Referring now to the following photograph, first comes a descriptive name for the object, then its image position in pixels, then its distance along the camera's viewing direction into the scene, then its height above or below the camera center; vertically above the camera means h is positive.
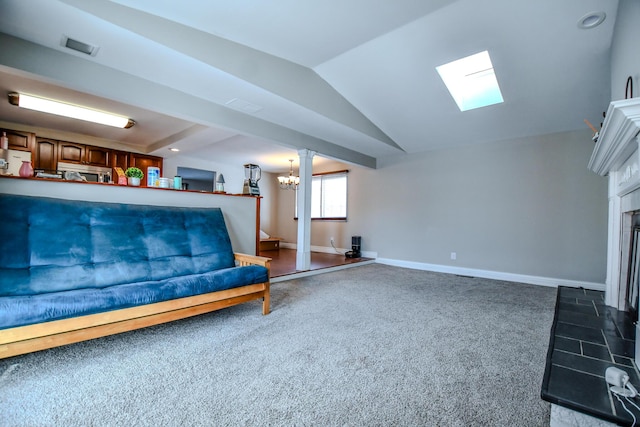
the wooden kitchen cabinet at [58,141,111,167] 4.77 +1.00
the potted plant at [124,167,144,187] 2.87 +0.36
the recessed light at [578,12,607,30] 2.34 +1.73
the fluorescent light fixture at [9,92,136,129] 3.46 +1.34
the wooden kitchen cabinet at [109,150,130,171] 5.30 +1.00
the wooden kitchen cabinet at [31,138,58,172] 4.52 +0.90
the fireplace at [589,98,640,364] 1.62 +0.16
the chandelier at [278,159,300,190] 6.69 +0.80
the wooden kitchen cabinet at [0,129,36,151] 4.24 +1.08
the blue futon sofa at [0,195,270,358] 1.70 -0.51
